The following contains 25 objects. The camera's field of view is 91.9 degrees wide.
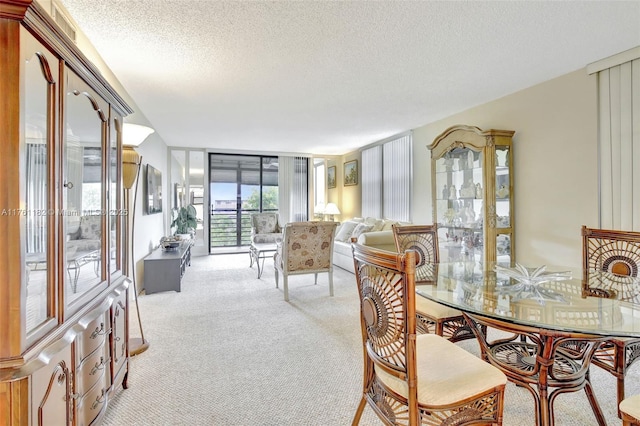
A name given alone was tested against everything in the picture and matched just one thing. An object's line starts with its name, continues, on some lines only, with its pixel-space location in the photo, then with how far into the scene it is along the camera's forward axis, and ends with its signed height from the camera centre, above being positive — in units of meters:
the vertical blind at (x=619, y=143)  2.54 +0.58
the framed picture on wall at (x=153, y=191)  4.47 +0.34
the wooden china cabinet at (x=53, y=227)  0.93 -0.06
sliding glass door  7.54 +0.48
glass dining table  1.37 -0.48
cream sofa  4.66 -0.41
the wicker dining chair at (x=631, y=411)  1.08 -0.71
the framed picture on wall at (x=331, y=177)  8.16 +0.94
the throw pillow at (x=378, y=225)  5.68 -0.25
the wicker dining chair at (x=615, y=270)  1.68 -0.41
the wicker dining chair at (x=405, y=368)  1.11 -0.66
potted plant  5.96 -0.20
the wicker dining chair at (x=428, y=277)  2.00 -0.47
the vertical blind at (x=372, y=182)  6.38 +0.65
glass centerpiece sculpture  1.68 -0.44
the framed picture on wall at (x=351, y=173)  7.30 +0.95
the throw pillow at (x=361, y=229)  5.71 -0.32
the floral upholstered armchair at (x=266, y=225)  6.50 -0.27
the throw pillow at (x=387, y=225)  5.59 -0.24
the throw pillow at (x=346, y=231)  6.20 -0.40
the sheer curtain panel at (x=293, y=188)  7.87 +0.61
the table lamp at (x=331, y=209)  7.61 +0.07
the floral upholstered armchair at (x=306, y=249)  3.87 -0.48
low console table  4.12 -0.81
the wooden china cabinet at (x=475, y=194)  3.45 +0.21
